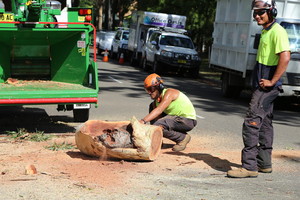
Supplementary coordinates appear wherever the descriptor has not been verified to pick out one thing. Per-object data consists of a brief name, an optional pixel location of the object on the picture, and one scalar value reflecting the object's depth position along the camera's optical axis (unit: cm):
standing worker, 638
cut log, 684
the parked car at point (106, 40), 3909
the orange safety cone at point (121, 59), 3247
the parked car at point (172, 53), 2373
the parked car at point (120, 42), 3406
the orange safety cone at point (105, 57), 3319
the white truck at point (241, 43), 1427
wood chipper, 918
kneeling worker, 753
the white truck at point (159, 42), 2378
